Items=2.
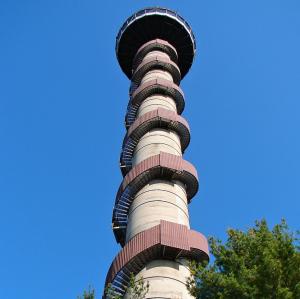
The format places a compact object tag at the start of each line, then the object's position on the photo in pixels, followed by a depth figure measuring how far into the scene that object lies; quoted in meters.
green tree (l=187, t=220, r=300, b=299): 12.62
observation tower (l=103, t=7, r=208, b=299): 21.69
